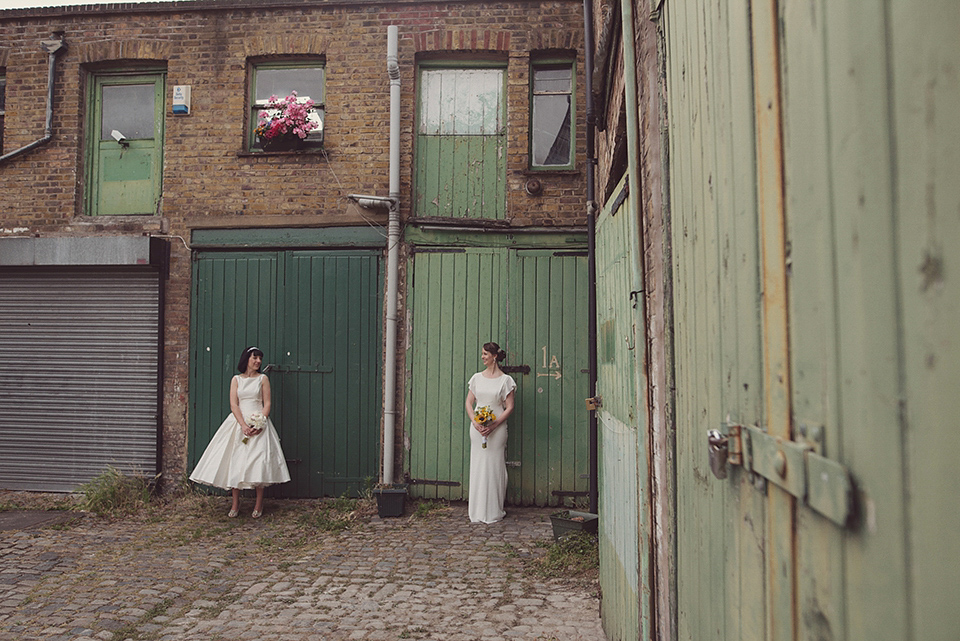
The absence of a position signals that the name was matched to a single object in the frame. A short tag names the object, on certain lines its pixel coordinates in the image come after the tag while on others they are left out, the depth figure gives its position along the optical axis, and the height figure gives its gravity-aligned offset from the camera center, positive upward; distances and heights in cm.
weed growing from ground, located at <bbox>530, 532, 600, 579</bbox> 513 -181
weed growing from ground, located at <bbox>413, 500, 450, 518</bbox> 709 -187
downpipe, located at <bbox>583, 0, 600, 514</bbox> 641 +90
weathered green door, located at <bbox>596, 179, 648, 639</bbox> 292 -44
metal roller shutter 797 -37
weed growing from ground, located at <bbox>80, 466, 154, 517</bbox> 722 -175
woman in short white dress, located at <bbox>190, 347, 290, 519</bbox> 689 -113
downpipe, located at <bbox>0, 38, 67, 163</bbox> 807 +347
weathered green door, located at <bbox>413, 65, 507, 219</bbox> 774 +256
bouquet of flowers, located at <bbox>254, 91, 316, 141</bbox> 771 +281
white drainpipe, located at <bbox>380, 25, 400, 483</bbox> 743 +103
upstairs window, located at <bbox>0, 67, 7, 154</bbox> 841 +350
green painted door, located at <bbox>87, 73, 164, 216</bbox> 813 +266
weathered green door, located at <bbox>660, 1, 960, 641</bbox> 71 +5
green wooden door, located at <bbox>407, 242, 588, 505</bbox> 743 -13
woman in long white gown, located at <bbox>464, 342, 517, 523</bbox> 675 -103
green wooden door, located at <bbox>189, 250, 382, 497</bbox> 765 -2
